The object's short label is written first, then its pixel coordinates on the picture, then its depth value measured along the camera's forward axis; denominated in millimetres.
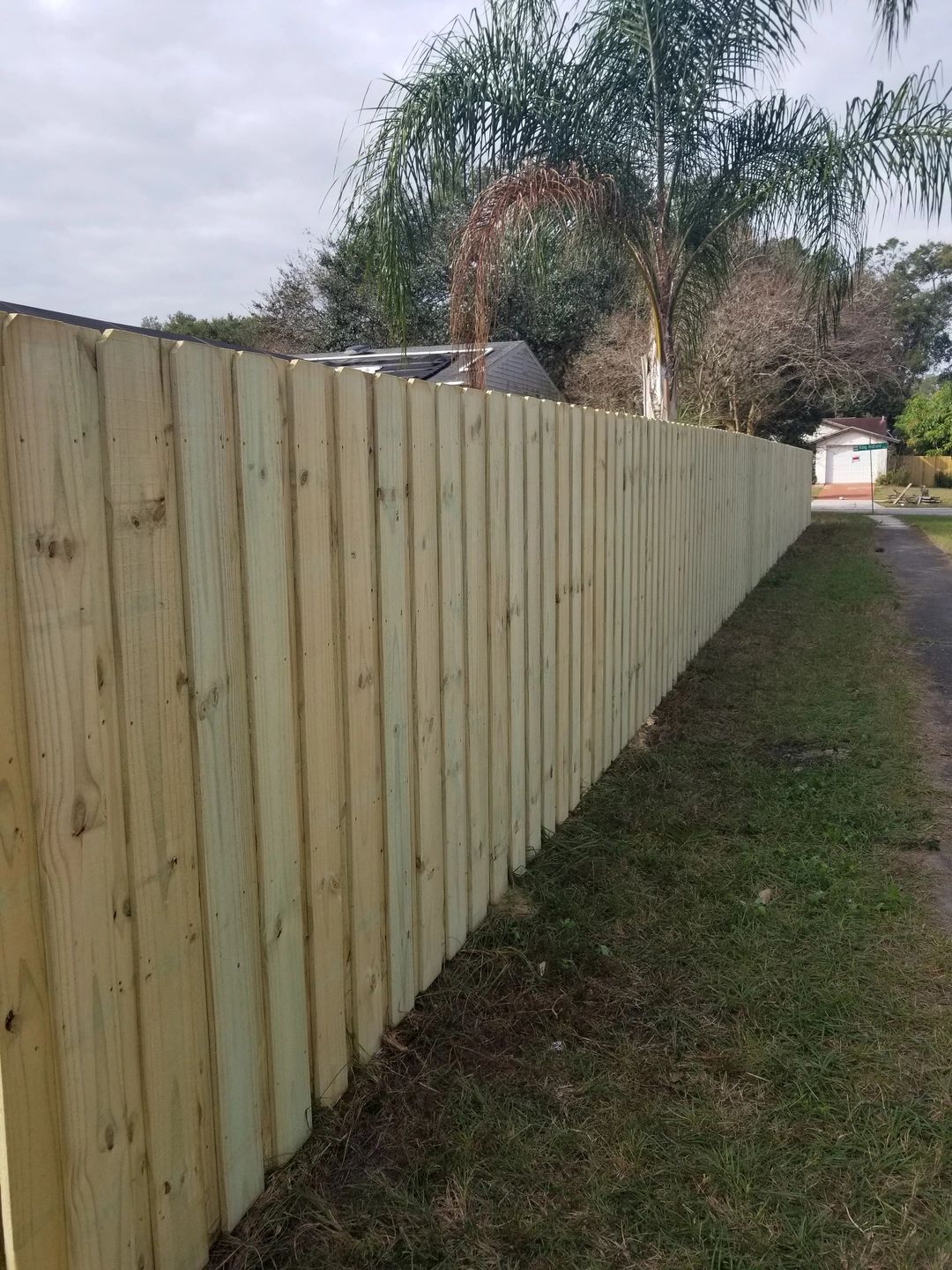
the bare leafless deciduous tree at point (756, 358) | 23672
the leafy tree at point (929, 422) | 44562
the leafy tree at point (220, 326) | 35969
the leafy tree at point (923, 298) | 57094
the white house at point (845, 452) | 49438
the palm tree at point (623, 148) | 7688
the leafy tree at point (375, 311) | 26766
